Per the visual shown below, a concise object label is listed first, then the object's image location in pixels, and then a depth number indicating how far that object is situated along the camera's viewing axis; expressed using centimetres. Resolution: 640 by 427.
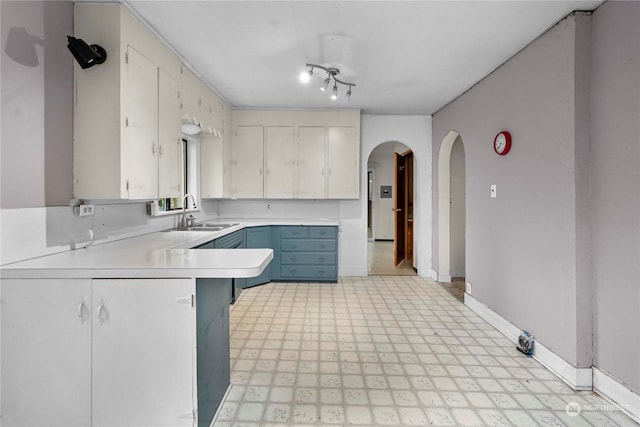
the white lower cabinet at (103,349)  162
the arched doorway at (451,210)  500
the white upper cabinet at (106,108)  224
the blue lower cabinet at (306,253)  485
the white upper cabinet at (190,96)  326
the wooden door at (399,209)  606
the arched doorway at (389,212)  591
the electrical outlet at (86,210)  231
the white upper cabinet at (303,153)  504
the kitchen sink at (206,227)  376
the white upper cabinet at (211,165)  460
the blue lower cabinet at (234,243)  337
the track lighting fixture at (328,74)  321
